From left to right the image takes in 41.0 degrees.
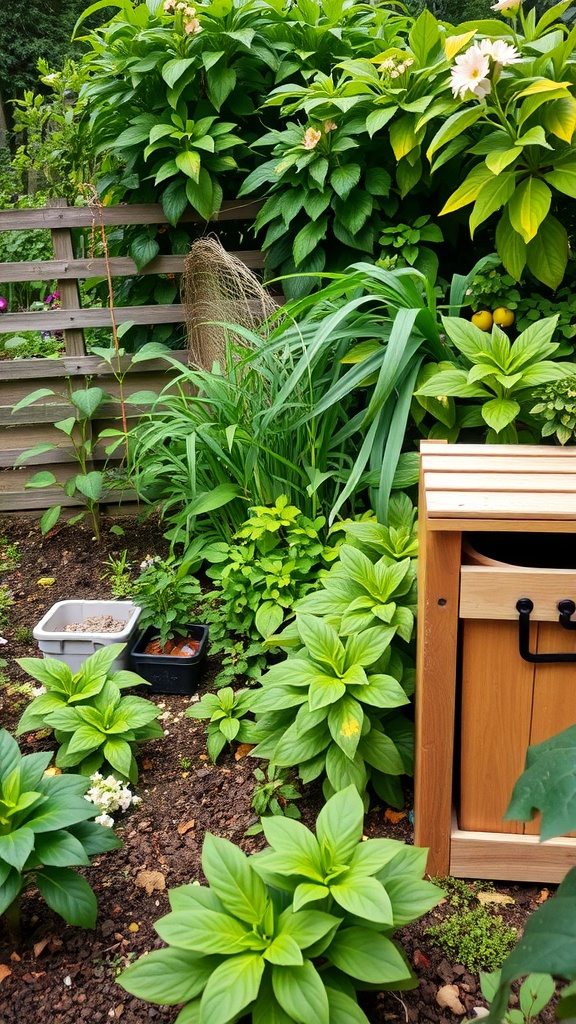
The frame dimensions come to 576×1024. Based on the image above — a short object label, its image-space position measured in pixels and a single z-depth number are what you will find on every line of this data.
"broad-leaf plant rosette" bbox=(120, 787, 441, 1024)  1.08
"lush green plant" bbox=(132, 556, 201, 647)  2.24
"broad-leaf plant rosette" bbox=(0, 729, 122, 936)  1.32
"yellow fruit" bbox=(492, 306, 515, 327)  2.24
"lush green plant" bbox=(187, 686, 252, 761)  1.88
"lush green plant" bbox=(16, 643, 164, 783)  1.78
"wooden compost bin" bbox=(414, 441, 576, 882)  1.37
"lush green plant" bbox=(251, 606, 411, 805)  1.58
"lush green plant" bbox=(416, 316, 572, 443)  1.79
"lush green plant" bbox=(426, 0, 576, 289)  1.94
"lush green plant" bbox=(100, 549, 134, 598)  2.59
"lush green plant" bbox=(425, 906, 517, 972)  1.38
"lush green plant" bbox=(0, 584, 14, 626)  2.57
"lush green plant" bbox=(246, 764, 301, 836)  1.71
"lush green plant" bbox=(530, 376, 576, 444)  1.64
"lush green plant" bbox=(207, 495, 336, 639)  2.13
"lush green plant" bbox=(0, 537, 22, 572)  2.91
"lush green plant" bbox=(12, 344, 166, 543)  2.84
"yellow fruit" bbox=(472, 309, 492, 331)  2.27
